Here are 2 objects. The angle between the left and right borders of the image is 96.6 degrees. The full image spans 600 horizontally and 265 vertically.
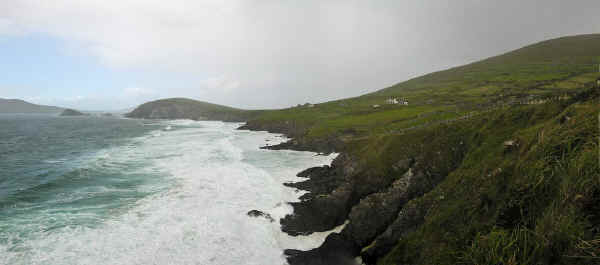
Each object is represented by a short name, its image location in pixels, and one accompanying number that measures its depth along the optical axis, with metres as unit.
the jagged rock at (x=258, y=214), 23.95
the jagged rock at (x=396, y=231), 15.84
